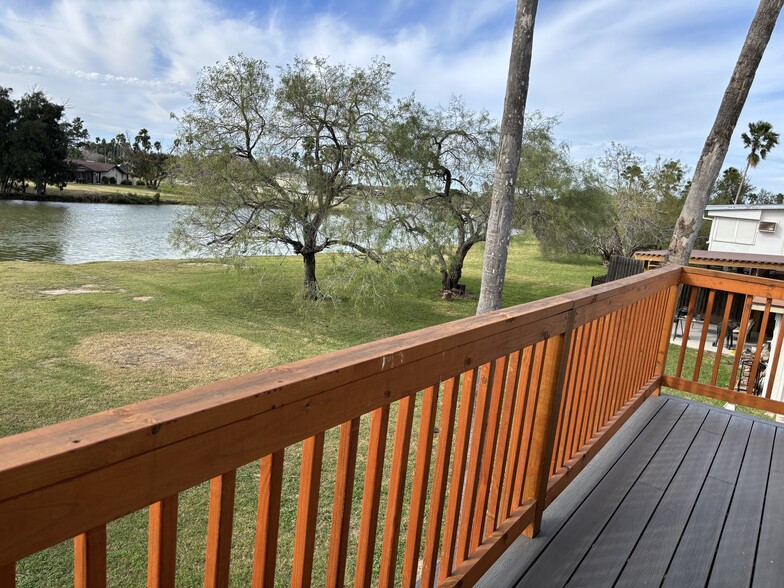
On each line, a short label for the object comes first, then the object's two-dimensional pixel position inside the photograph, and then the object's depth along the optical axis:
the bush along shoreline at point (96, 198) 39.34
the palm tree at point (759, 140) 38.75
